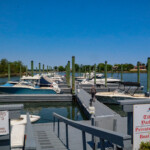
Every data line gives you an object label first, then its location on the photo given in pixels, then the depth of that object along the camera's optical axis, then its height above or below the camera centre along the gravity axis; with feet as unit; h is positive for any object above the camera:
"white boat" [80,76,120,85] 133.08 -7.53
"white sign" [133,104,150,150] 12.05 -3.52
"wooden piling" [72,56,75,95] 80.66 -1.70
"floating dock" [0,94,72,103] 77.05 -11.18
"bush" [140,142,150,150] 11.64 -4.79
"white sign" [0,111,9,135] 11.12 -3.12
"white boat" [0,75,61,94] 82.69 -7.71
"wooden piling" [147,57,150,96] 88.63 -1.26
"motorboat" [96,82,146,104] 70.27 -9.69
